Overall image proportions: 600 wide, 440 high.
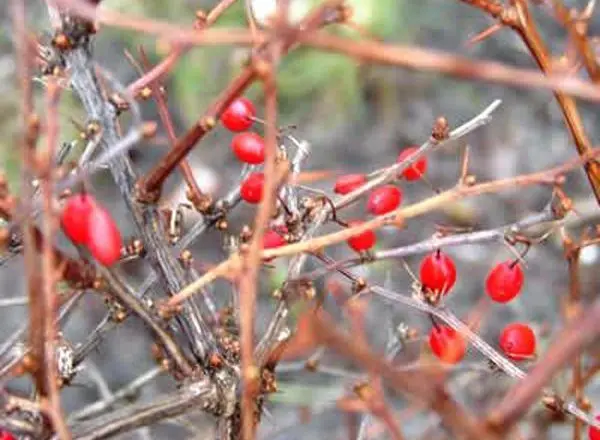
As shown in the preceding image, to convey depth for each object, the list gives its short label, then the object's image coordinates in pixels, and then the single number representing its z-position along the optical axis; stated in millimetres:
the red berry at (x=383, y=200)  367
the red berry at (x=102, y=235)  297
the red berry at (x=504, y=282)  357
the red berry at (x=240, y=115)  359
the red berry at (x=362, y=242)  360
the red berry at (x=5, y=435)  324
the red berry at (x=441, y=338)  347
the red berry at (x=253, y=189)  349
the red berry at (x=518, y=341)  367
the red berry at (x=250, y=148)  354
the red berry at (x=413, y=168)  359
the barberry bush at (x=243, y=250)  252
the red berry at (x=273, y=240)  358
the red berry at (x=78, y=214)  299
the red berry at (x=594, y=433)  351
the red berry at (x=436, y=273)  351
